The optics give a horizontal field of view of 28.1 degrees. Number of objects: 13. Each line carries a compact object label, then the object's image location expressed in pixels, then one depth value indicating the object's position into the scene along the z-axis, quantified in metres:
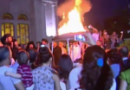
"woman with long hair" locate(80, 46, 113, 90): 2.50
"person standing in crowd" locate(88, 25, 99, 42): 13.21
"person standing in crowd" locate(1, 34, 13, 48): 8.52
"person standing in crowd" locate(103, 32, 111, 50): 15.07
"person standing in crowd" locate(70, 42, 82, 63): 11.68
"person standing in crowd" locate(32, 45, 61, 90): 3.88
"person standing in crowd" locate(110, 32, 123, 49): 15.28
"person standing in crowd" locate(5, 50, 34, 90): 4.09
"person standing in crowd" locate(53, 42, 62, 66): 7.68
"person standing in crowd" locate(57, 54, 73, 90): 4.60
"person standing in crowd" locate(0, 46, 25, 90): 3.72
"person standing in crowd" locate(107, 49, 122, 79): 4.51
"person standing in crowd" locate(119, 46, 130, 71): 5.80
